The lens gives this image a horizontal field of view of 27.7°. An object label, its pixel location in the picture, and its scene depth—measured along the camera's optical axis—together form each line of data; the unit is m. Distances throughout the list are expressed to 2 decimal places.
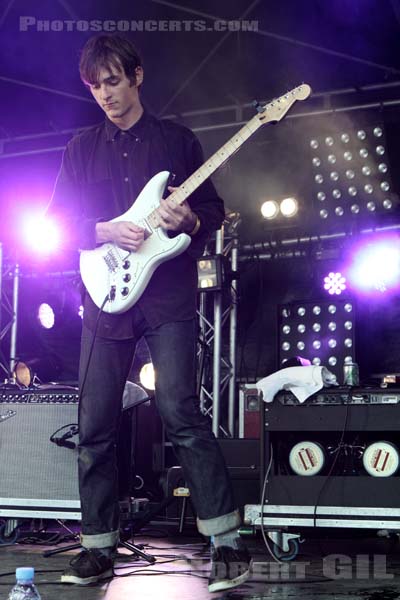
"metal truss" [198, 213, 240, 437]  6.10
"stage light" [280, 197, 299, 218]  6.65
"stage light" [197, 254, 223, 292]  6.14
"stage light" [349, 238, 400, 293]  6.12
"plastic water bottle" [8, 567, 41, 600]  1.83
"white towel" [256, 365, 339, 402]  3.37
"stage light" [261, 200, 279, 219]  6.72
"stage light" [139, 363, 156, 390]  6.78
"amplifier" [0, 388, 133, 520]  3.79
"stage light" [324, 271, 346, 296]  6.48
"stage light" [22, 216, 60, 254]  6.97
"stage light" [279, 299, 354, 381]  6.29
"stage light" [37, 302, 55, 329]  7.73
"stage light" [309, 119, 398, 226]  6.39
